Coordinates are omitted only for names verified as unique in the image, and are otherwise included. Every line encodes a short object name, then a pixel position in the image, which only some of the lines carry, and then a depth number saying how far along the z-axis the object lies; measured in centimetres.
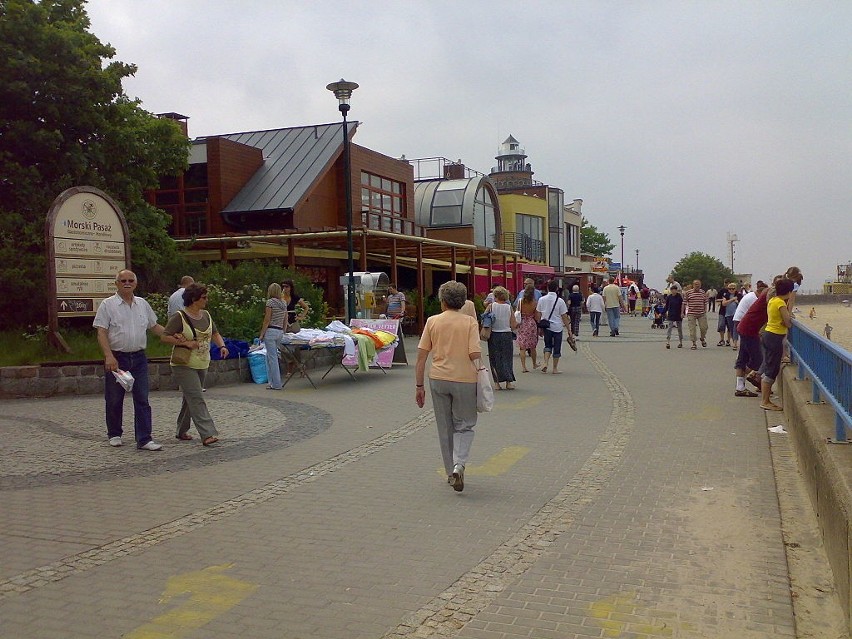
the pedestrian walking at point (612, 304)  2602
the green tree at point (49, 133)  1625
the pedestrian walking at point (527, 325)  1482
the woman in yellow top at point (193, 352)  832
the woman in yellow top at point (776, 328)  989
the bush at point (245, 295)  1538
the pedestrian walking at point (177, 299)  1265
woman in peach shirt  663
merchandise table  1341
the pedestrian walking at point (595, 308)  2684
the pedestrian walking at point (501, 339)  1281
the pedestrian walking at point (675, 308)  2078
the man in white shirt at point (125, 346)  799
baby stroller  3177
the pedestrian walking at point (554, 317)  1501
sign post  1285
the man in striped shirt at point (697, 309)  2022
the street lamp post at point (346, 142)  1831
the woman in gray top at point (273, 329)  1272
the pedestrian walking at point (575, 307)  2517
